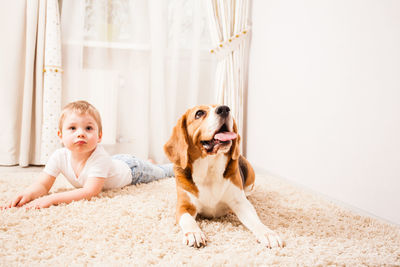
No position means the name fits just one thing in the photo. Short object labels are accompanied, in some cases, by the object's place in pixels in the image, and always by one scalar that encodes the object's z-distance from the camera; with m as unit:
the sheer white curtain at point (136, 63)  2.67
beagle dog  1.01
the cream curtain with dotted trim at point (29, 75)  2.46
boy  1.28
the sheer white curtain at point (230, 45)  2.67
